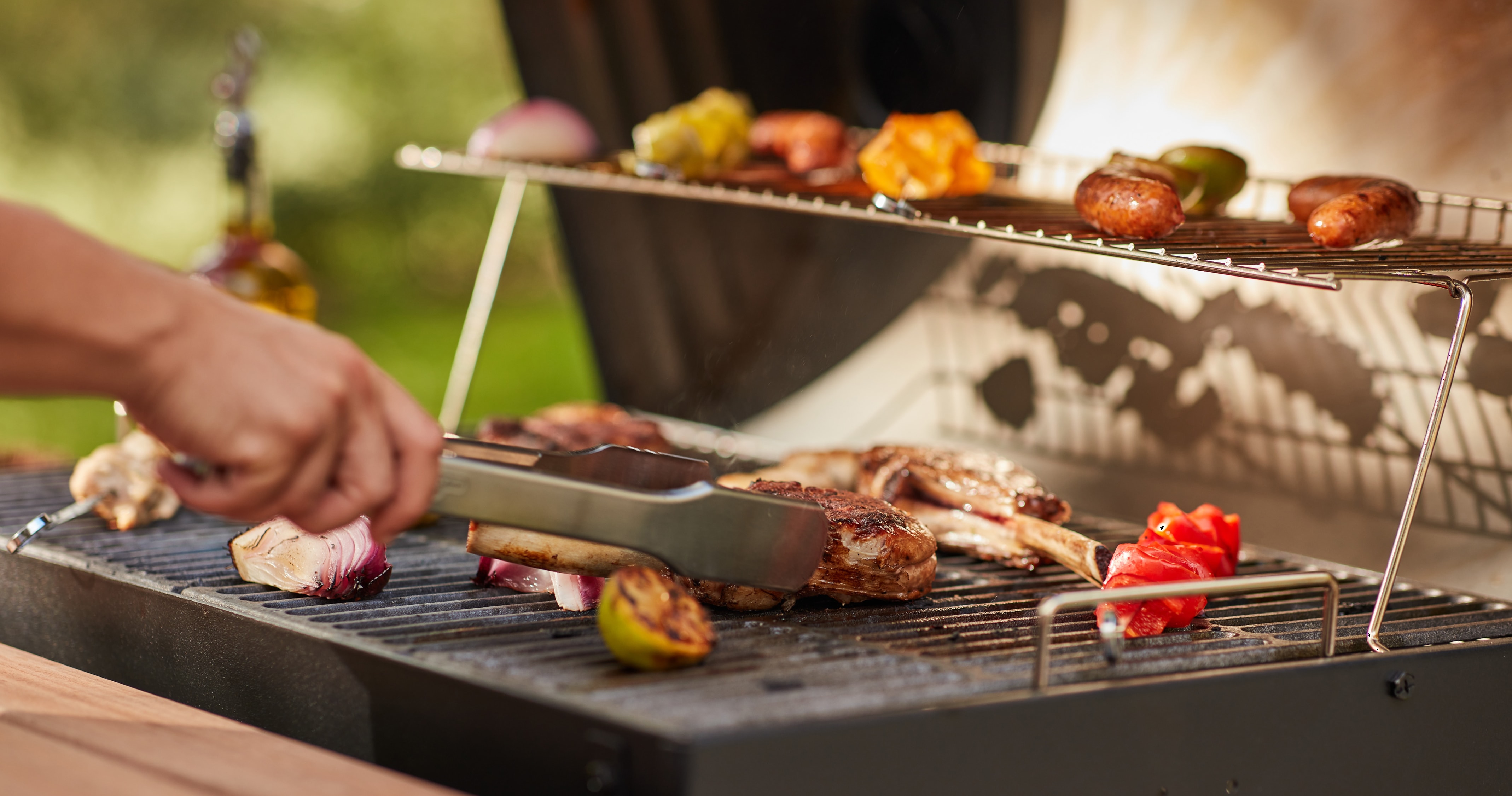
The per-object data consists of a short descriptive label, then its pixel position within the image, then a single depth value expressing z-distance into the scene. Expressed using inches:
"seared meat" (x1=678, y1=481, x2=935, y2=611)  88.8
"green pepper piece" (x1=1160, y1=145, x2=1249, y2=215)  106.0
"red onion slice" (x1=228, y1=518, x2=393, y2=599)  87.0
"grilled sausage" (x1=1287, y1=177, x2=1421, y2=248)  89.4
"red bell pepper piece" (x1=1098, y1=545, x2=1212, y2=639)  85.3
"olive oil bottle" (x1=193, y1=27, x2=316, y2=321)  146.9
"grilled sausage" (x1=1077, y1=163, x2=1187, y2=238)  89.0
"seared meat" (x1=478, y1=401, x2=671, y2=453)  127.8
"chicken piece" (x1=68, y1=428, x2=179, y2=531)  109.1
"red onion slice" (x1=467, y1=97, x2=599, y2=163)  136.6
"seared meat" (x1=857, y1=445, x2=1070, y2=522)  108.0
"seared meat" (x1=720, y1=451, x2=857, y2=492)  117.6
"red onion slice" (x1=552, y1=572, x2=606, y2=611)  87.8
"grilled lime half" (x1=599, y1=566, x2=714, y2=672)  72.5
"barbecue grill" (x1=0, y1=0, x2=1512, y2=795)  68.5
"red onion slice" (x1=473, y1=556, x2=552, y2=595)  91.9
